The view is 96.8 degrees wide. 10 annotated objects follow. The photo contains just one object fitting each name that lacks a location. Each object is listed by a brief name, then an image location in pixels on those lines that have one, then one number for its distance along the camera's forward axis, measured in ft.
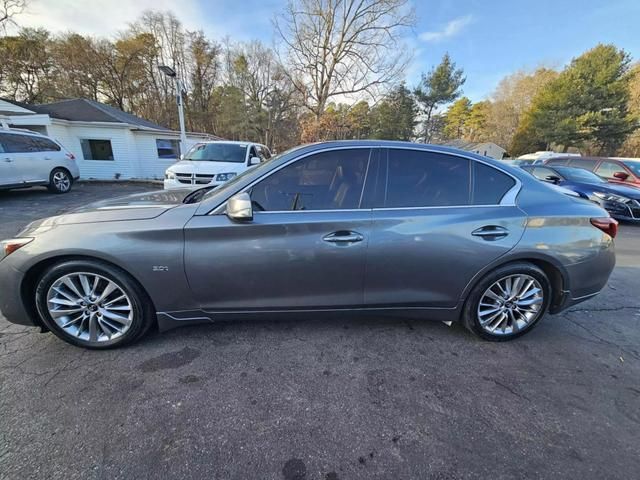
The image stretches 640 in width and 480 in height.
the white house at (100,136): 40.78
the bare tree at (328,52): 67.87
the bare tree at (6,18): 61.04
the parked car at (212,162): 22.30
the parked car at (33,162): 24.99
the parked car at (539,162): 30.41
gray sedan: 6.74
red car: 25.23
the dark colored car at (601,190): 23.08
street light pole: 37.14
